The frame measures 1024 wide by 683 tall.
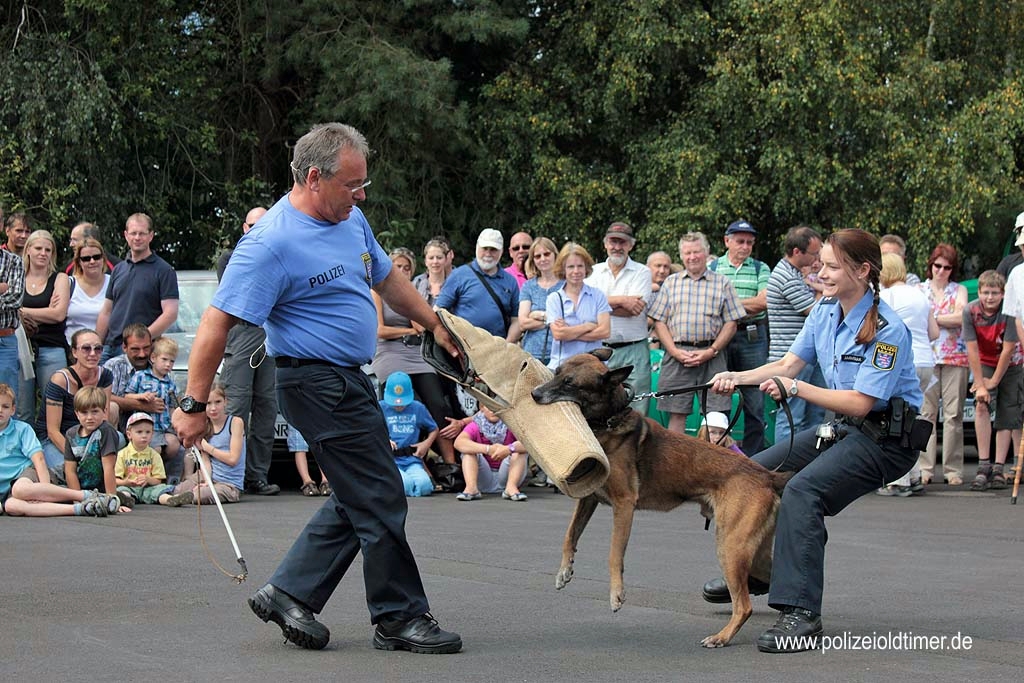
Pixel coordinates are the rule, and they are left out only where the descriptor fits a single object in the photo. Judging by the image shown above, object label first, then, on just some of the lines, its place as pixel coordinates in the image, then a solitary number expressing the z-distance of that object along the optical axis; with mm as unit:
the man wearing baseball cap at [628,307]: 12828
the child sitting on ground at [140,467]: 11664
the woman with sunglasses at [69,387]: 11789
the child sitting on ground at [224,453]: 11898
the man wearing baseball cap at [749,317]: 12713
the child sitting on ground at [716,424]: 11492
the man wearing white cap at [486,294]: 12859
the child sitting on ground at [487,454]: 12438
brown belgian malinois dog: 6219
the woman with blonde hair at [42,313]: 12281
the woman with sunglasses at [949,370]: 13344
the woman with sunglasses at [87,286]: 12711
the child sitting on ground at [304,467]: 12711
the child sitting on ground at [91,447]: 11359
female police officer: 6020
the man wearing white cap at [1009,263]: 13438
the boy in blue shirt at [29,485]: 10859
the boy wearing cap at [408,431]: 12609
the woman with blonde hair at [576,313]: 12328
